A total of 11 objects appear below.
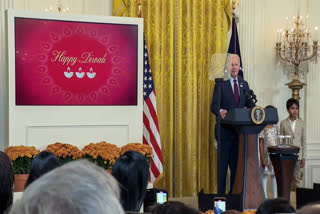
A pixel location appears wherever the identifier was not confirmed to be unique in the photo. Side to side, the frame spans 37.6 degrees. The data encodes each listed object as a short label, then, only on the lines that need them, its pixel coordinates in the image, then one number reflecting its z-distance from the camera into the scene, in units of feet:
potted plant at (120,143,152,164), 16.11
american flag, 19.66
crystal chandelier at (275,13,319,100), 22.94
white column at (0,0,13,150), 19.26
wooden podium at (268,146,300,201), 18.01
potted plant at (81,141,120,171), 15.69
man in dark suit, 19.79
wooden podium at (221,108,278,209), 16.67
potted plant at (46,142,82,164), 15.25
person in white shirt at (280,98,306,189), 20.85
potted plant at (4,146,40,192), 14.82
